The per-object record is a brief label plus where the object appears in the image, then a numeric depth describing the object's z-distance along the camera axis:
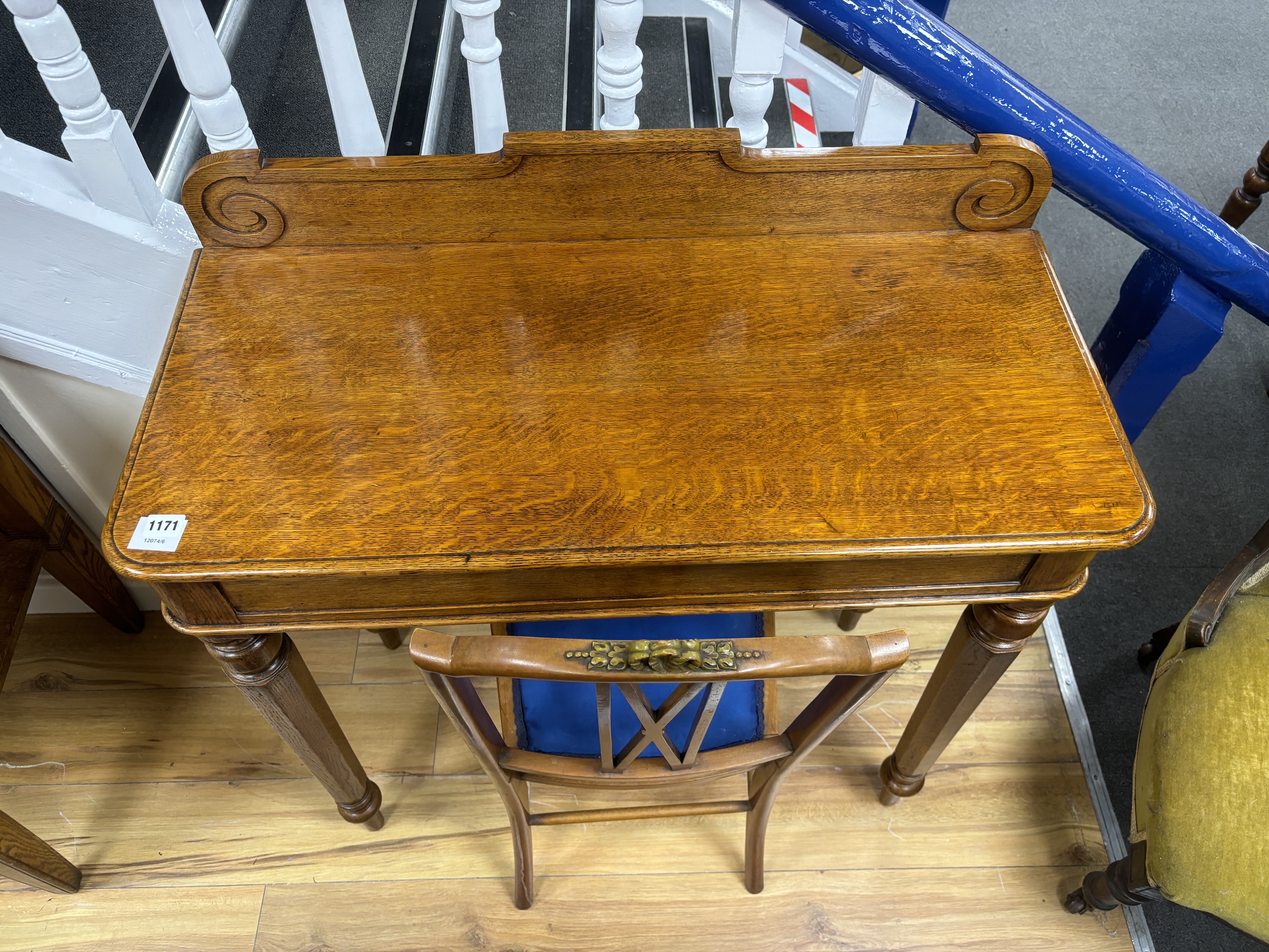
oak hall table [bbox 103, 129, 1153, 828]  0.98
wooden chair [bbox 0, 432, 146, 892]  1.43
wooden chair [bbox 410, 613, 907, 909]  0.86
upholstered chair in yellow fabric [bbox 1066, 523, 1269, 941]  1.20
